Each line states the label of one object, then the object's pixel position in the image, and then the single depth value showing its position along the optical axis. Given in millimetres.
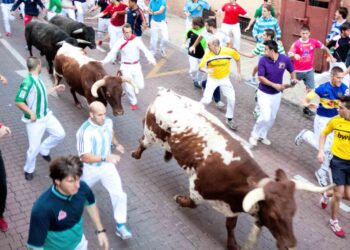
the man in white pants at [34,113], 6223
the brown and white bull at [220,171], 4359
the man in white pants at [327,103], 6828
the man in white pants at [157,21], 12656
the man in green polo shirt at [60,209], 3699
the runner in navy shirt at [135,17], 11773
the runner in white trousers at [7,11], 14188
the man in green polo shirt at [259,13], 11152
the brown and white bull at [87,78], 7820
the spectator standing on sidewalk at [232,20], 12352
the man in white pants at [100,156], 5059
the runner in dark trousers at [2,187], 5473
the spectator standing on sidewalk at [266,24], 10852
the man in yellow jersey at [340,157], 5871
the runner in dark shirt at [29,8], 13062
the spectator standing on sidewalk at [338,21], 10062
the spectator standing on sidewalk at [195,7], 12609
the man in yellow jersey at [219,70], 8492
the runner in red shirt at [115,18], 12398
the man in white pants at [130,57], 9094
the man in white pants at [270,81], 7664
